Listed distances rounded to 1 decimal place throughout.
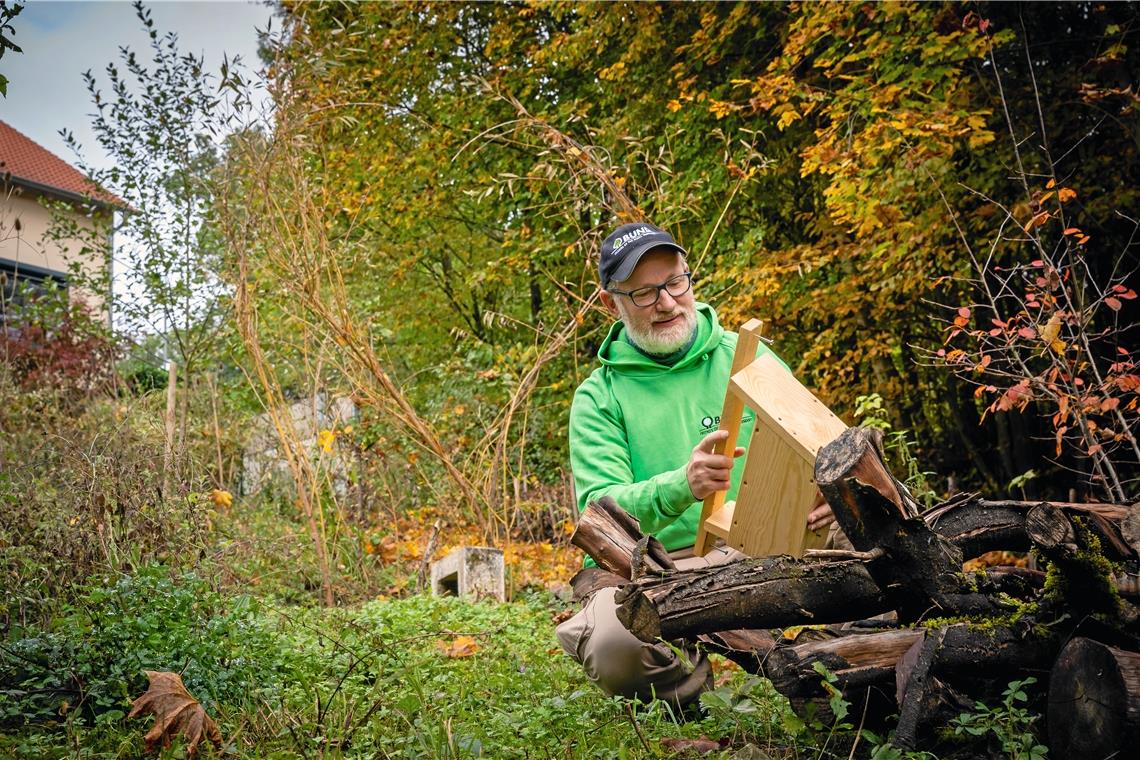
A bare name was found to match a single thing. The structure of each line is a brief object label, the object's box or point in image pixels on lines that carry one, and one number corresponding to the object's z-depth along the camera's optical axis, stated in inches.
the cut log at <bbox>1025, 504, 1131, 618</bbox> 91.6
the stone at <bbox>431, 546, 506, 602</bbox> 238.2
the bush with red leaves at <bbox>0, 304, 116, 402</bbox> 354.0
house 366.6
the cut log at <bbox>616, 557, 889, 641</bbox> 98.7
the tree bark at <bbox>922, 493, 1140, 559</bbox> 96.1
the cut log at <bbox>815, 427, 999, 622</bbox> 91.1
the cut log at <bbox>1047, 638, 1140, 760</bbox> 87.7
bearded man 133.4
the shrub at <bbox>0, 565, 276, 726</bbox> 127.6
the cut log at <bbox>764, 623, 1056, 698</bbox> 97.7
